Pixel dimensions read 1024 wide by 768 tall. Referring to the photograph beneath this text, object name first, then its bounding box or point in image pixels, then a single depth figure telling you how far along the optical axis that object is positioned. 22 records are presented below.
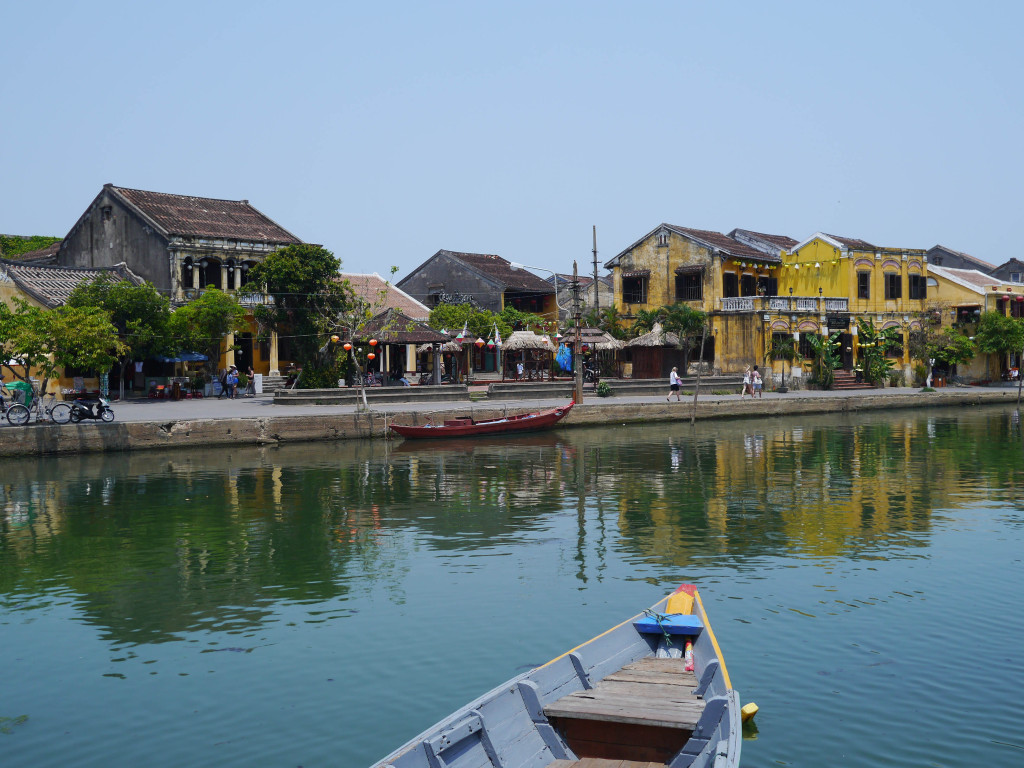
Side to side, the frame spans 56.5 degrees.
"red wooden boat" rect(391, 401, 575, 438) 31.97
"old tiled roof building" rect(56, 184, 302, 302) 43.53
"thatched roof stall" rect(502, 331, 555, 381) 44.38
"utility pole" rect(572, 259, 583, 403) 36.44
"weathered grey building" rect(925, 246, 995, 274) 68.19
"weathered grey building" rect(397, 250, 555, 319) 57.41
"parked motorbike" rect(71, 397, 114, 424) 28.73
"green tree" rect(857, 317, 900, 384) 48.47
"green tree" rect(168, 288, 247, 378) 37.12
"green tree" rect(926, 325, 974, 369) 50.24
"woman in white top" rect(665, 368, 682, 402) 39.84
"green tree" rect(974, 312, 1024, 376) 50.25
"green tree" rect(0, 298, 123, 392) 27.22
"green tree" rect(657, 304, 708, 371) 47.12
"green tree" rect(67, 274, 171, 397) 35.31
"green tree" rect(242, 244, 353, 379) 38.41
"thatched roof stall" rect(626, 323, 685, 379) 46.19
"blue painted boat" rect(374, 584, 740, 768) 6.83
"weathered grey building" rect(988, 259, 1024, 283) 68.12
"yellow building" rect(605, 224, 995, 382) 47.72
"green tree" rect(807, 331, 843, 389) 46.66
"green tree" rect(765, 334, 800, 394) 46.78
